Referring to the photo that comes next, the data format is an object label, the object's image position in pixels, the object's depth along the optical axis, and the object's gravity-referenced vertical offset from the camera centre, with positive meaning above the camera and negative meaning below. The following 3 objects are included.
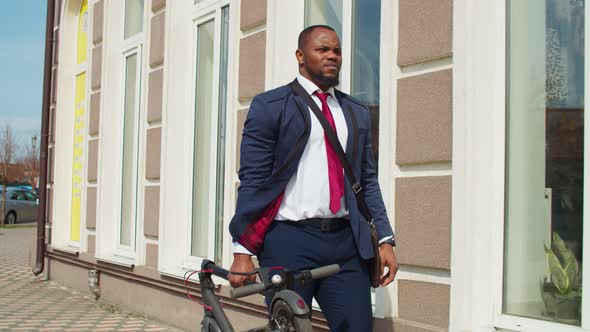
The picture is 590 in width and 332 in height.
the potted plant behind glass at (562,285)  3.79 -0.43
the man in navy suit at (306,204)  3.11 -0.05
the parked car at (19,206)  30.80 -0.80
